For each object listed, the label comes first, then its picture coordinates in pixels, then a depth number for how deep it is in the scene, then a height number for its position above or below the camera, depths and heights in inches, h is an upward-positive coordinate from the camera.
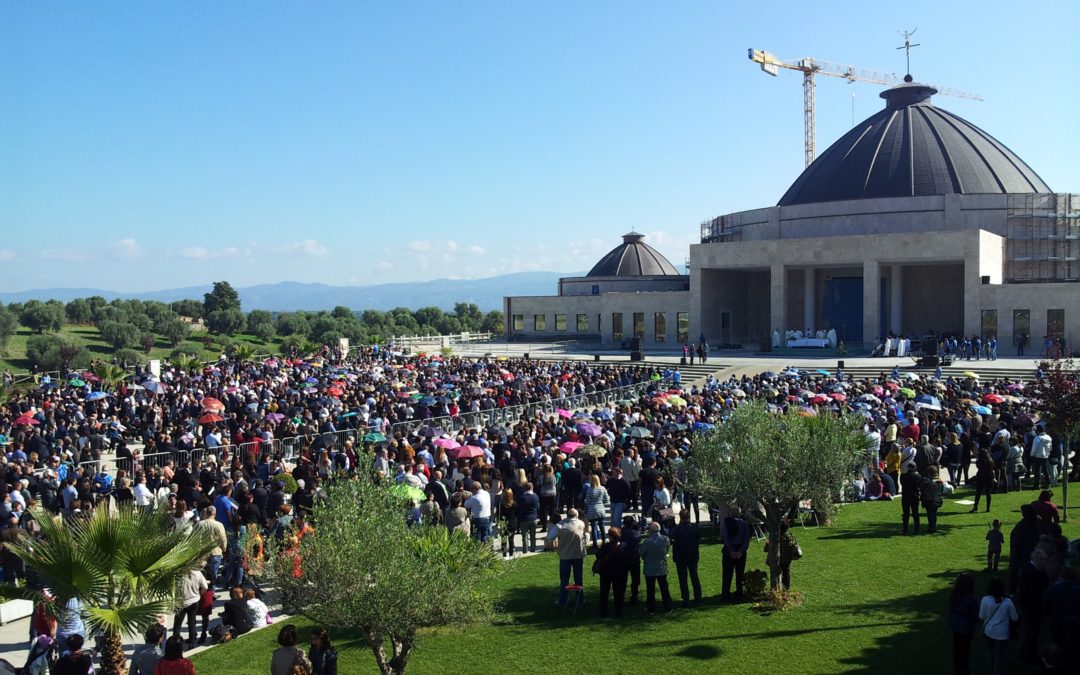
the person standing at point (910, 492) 548.4 -100.7
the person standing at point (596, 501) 546.6 -105.4
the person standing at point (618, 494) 571.8 -105.5
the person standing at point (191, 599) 415.5 -128.1
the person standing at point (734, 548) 438.2 -109.1
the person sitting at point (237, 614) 433.1 -139.6
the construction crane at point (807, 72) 4136.3 +1249.0
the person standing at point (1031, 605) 346.6 -108.0
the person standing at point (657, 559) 433.8 -112.1
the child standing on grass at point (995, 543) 445.1 -108.3
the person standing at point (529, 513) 558.6 -115.8
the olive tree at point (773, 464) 407.2 -62.1
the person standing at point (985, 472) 585.6 -94.6
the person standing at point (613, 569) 436.1 -117.8
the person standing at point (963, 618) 333.4 -108.5
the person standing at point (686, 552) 437.4 -110.4
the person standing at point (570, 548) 444.8 -109.6
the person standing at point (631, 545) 441.1 -107.3
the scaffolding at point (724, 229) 2434.8 +290.7
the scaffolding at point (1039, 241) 2079.2 +215.2
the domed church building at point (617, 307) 2225.6 +67.2
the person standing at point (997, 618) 328.8 -107.6
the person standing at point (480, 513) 525.0 -108.6
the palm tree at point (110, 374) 1485.7 -75.1
